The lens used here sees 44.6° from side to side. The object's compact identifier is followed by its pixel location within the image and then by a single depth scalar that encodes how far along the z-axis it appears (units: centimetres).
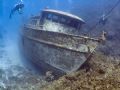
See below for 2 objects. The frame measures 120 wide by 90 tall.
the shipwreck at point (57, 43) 600
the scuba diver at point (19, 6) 723
